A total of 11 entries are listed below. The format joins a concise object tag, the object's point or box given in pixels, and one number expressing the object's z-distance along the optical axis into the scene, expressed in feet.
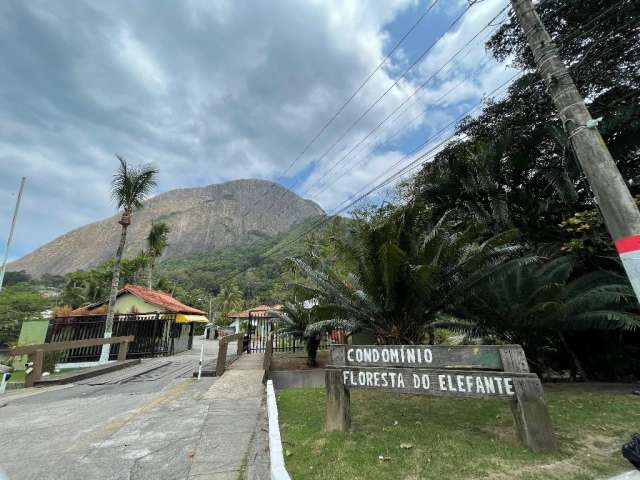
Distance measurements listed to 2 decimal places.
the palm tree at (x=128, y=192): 41.73
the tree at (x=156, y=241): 87.04
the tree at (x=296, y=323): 29.68
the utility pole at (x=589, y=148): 10.07
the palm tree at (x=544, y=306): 18.07
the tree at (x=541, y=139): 23.98
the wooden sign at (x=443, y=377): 9.63
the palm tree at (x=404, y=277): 18.30
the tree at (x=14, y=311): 90.12
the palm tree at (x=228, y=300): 179.93
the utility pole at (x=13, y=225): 39.22
